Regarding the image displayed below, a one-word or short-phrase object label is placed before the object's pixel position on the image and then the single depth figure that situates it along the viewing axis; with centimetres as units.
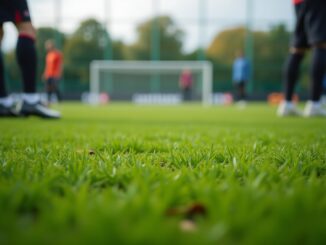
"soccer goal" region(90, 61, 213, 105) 1911
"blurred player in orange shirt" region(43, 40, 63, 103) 1168
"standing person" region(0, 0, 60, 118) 357
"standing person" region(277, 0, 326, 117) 430
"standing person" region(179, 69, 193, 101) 1808
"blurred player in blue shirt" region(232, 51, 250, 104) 1322
